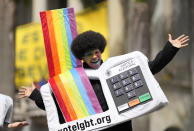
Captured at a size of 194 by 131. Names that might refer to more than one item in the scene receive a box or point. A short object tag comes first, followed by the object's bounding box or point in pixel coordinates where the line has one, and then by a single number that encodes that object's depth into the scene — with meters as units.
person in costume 6.28
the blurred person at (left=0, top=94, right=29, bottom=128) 7.02
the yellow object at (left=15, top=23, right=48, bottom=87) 26.11
